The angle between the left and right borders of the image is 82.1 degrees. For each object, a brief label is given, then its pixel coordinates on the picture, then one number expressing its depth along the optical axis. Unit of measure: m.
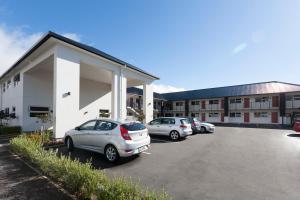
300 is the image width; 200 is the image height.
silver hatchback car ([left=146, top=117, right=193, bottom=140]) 10.82
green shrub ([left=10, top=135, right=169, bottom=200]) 2.82
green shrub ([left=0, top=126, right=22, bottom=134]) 12.12
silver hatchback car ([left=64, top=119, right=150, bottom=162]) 6.00
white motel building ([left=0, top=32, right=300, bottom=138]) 9.80
